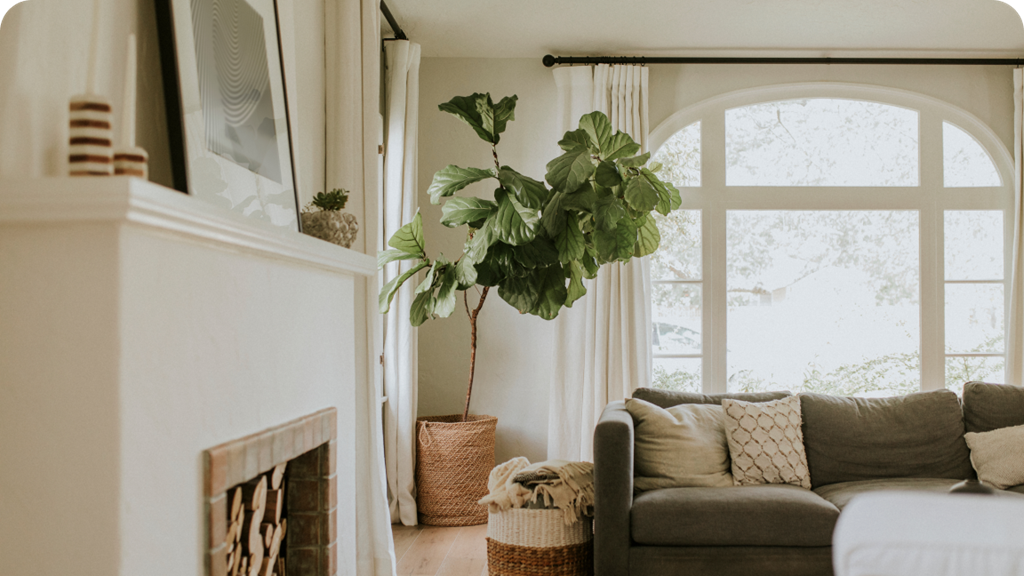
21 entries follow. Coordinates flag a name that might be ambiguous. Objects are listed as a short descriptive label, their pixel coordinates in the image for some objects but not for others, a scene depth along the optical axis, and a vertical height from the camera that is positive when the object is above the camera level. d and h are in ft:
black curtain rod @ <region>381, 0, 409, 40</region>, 12.31 +4.98
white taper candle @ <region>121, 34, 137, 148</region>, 3.98 +1.13
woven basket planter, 12.83 -3.06
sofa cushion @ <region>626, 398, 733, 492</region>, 9.83 -2.12
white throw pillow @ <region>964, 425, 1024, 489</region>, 9.74 -2.22
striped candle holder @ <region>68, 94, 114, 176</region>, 3.68 +0.84
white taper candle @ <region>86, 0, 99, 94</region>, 3.83 +1.33
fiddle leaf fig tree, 10.65 +1.18
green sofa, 8.75 -2.76
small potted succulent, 7.04 +0.79
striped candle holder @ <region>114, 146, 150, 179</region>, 3.89 +0.76
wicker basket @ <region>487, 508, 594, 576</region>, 9.13 -3.14
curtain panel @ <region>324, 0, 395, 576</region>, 9.03 +1.46
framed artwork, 5.14 +1.60
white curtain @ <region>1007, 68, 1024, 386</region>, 14.64 +0.47
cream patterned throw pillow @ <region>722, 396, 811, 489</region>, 9.98 -2.06
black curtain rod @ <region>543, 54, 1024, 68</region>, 14.58 +4.85
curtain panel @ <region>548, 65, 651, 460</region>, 14.07 -0.76
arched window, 15.12 +1.02
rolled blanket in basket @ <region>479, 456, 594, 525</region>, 9.21 -2.48
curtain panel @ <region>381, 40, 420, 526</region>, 13.07 -0.08
